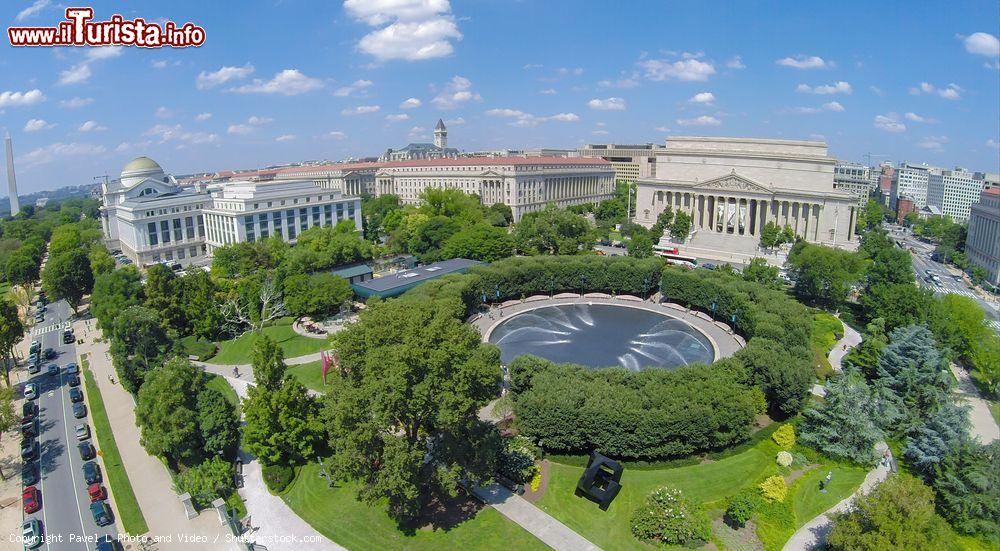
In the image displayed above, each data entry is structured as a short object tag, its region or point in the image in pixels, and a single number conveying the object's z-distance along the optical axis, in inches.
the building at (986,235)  3127.5
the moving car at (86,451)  1348.4
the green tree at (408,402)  950.4
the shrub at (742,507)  1043.3
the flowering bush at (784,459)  1263.2
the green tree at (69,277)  2615.7
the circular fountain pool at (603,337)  1911.9
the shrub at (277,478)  1189.1
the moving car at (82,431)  1441.9
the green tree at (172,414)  1195.3
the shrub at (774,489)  1101.1
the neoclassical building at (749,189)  3688.0
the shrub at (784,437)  1334.9
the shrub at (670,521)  1011.9
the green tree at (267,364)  1261.1
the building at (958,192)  6486.2
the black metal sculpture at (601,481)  1117.7
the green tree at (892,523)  831.1
